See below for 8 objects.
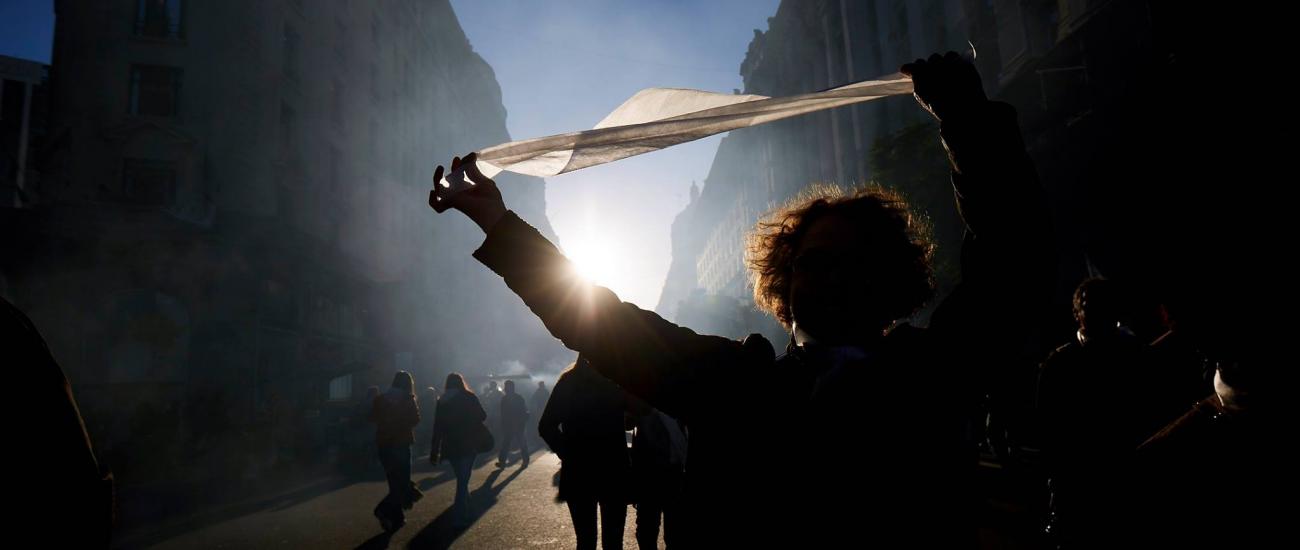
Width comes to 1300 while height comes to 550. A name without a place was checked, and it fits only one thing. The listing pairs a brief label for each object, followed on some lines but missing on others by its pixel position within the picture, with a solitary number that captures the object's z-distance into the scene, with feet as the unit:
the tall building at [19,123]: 66.18
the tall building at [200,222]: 61.41
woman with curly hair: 4.17
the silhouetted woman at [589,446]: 15.96
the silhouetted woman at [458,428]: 28.22
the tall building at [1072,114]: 37.99
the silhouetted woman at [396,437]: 27.45
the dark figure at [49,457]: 4.05
